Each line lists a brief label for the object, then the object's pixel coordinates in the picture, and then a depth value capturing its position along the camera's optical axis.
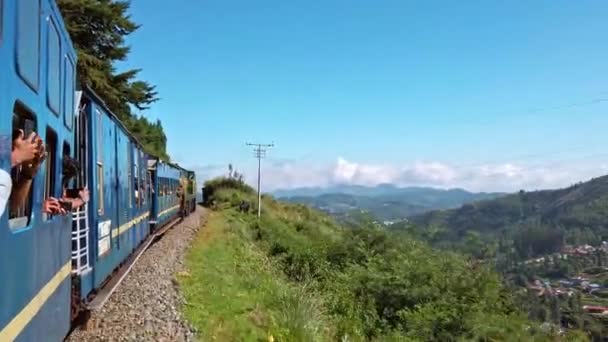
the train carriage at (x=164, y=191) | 22.44
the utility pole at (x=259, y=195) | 48.03
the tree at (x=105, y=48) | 25.14
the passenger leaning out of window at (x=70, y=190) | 5.34
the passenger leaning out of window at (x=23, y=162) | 3.10
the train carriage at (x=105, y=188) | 8.15
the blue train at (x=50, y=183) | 3.29
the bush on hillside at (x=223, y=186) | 63.50
